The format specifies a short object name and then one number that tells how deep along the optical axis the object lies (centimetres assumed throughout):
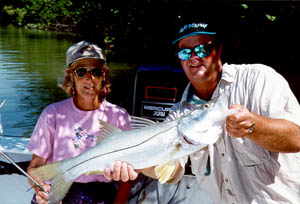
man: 208
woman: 304
